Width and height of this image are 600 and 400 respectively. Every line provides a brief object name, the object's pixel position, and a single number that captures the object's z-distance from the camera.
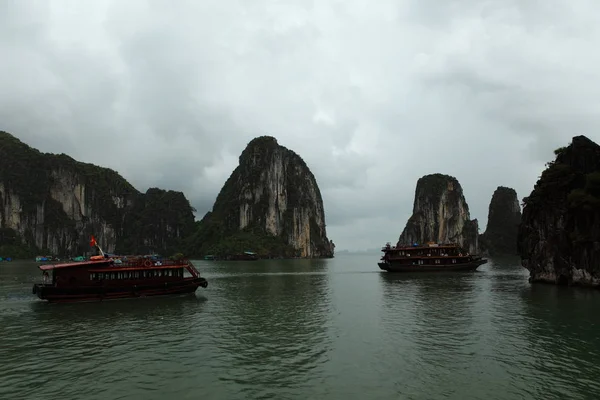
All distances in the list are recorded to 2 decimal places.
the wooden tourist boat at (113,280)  36.72
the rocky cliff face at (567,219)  43.09
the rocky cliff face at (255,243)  182.75
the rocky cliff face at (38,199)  178.50
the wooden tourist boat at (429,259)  78.25
